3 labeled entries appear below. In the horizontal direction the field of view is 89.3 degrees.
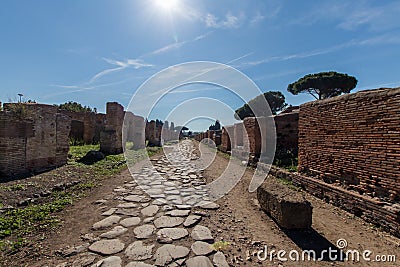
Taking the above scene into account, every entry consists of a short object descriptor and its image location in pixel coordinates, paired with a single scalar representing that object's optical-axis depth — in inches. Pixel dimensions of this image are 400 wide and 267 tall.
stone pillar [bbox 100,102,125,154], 415.2
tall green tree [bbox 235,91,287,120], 1616.6
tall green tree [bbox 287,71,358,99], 1088.2
